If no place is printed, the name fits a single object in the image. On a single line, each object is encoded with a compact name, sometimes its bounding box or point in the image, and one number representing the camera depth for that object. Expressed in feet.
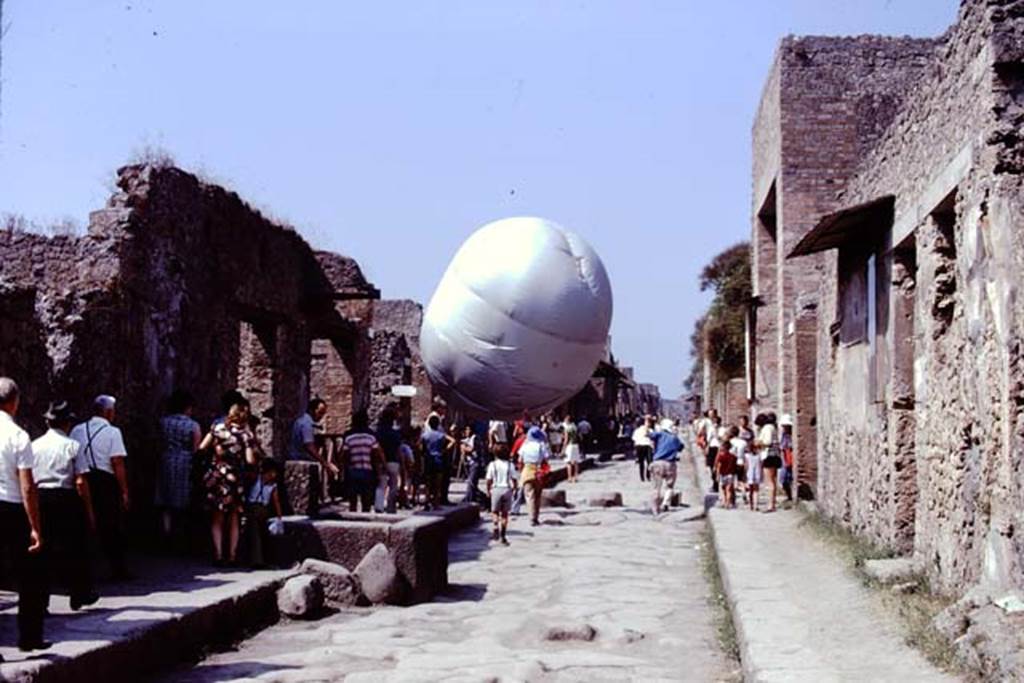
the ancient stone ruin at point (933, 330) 21.11
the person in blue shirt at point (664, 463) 50.93
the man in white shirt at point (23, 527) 17.24
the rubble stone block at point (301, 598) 24.48
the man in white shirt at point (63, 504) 20.42
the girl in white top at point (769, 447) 50.08
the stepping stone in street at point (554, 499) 53.62
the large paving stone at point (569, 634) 22.77
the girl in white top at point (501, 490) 38.42
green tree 95.66
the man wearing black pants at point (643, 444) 74.23
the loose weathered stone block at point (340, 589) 26.00
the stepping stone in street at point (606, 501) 55.01
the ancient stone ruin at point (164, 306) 27.89
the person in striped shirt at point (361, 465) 38.09
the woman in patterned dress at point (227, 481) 28.40
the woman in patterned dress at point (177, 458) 30.09
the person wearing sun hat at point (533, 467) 45.06
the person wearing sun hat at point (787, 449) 53.47
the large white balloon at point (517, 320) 55.26
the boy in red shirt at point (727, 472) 48.96
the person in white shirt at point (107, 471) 24.45
